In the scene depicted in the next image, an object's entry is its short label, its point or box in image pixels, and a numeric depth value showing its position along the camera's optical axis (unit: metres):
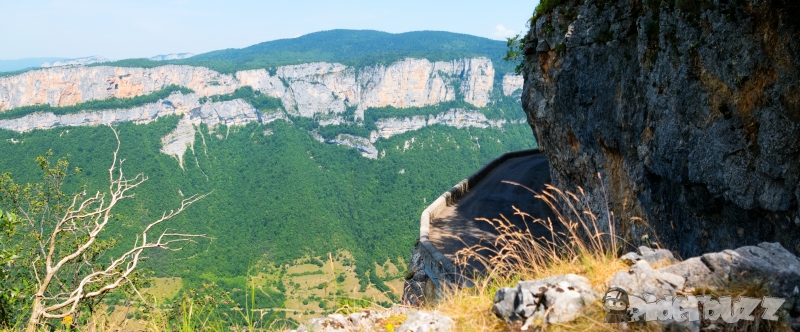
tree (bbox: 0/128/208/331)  8.87
